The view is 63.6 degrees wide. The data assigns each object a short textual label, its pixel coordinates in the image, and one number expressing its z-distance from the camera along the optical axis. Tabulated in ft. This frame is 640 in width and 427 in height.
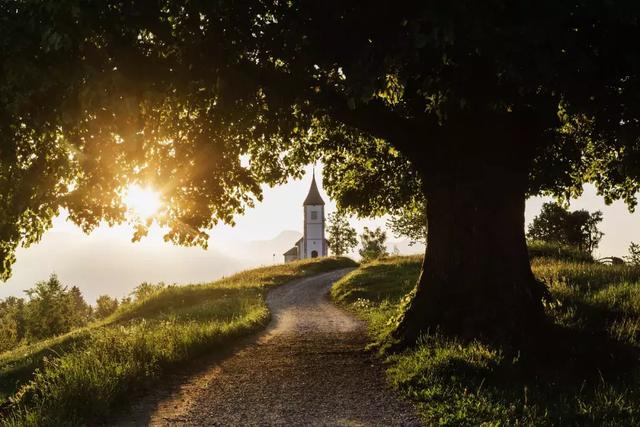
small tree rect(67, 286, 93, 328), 138.72
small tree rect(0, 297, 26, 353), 129.39
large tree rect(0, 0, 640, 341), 22.18
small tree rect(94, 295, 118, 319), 218.03
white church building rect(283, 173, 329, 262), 337.93
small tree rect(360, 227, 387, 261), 300.01
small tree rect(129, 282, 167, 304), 97.05
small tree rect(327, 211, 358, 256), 304.50
